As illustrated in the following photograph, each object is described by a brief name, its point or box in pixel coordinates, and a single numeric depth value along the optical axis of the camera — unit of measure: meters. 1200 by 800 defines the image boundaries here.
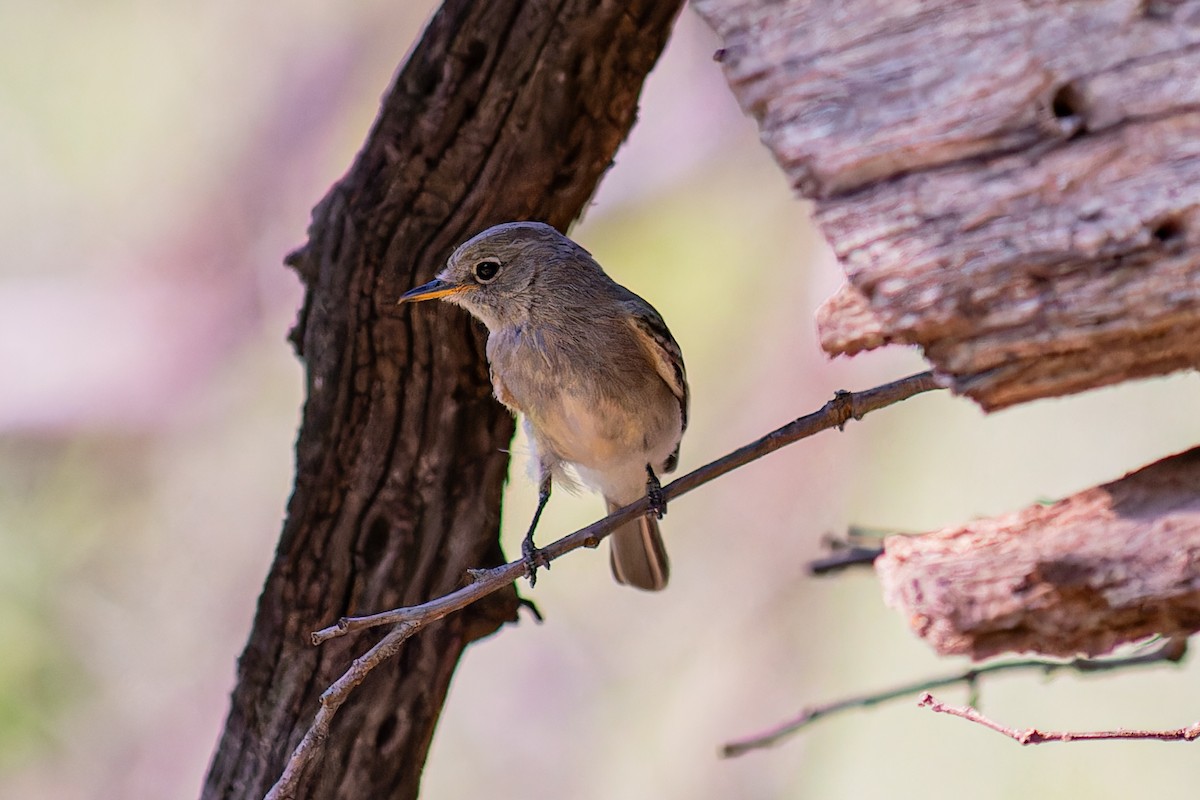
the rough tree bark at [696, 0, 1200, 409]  3.98
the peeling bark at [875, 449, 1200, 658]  4.20
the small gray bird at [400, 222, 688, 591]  7.56
